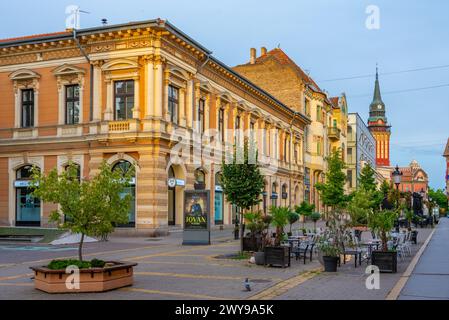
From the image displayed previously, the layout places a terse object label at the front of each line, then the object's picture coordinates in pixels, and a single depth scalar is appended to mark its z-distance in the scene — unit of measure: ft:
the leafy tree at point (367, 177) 167.14
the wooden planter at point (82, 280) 34.99
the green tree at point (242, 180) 62.85
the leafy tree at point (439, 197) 403.30
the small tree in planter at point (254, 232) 61.21
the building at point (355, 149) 280.31
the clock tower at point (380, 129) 513.86
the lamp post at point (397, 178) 97.55
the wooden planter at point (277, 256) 50.34
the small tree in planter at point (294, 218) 93.65
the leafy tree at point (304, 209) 108.88
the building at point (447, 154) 558.48
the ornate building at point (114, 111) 95.45
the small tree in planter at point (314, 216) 118.01
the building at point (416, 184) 624.18
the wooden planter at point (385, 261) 46.55
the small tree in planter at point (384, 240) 46.62
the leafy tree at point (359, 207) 54.19
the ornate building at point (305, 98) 192.75
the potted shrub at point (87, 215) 35.24
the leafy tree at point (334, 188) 124.88
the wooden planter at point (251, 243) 61.74
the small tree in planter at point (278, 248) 50.42
